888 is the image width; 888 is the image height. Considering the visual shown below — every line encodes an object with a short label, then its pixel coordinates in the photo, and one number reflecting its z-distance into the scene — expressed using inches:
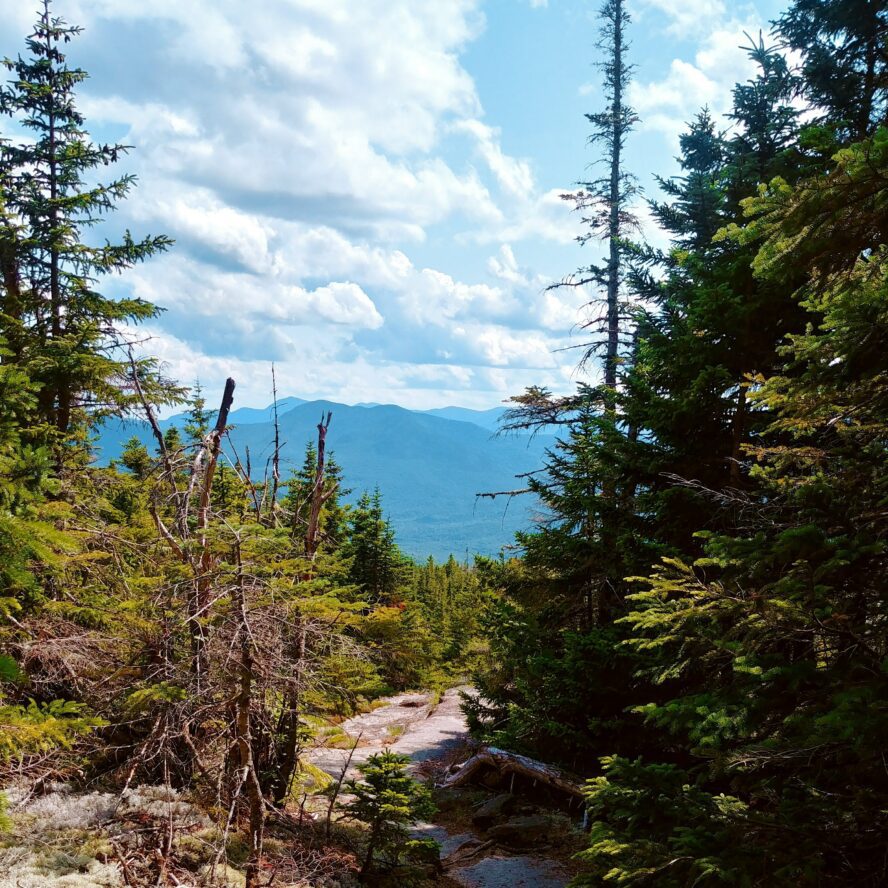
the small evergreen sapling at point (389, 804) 308.5
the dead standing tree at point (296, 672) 289.9
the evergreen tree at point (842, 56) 426.0
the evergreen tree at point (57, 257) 471.8
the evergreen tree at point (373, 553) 1177.4
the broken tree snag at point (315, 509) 387.5
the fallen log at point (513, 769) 419.8
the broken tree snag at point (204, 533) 265.7
